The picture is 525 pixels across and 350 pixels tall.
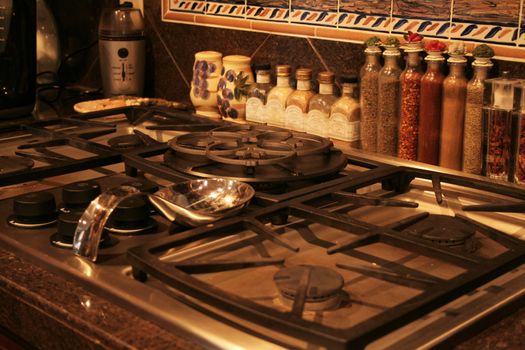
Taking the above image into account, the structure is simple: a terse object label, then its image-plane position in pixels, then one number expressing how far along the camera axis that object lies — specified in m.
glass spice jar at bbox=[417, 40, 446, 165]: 1.69
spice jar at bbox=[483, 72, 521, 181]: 1.61
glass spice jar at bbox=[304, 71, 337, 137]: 1.84
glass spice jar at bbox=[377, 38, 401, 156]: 1.75
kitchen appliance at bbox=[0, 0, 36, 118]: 2.05
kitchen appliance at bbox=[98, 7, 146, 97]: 2.18
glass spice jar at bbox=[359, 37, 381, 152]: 1.78
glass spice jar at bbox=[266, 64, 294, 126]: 1.91
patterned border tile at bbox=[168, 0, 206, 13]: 2.18
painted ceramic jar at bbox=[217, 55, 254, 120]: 2.00
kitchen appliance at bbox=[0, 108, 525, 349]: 1.18
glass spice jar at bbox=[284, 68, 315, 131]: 1.87
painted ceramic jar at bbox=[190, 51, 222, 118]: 2.06
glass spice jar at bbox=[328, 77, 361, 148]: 1.81
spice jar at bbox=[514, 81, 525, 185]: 1.60
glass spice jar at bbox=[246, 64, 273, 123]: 1.94
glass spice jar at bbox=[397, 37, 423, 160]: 1.72
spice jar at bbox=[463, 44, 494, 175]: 1.65
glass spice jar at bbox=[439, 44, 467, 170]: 1.67
